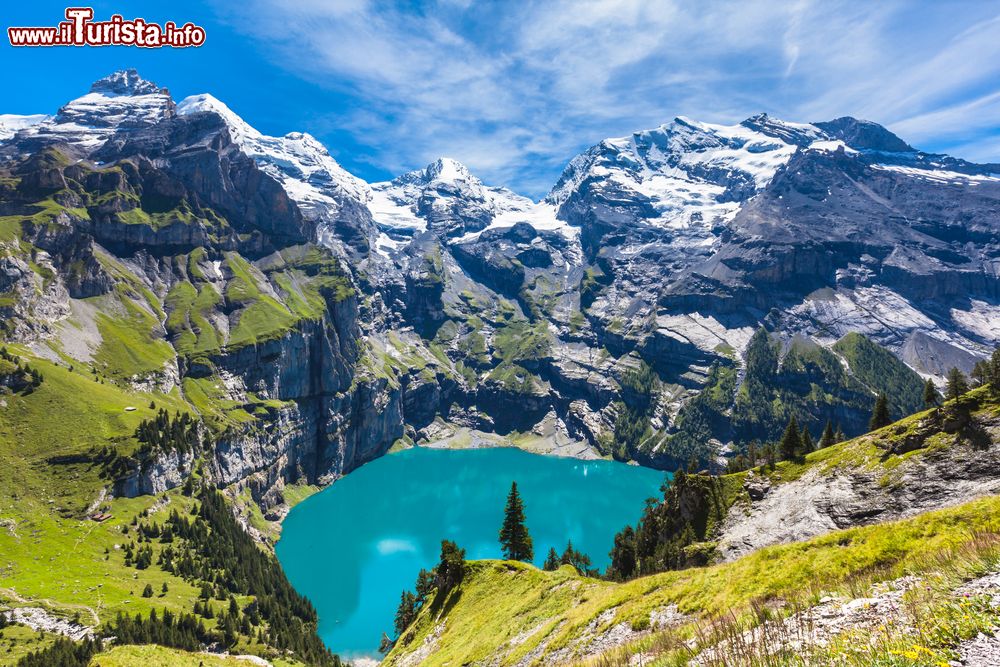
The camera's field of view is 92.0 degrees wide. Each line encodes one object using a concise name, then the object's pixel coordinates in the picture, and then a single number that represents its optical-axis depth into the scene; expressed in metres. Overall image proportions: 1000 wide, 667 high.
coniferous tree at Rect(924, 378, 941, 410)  63.83
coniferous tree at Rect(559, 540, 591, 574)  86.09
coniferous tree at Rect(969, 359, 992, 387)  55.56
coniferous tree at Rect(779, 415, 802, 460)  65.19
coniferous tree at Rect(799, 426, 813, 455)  70.88
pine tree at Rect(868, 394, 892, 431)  78.12
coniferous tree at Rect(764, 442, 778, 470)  60.27
